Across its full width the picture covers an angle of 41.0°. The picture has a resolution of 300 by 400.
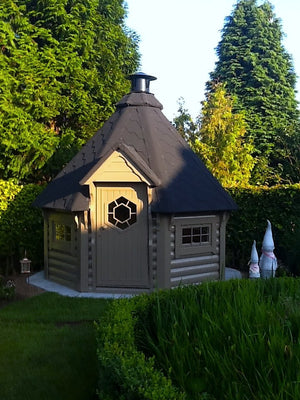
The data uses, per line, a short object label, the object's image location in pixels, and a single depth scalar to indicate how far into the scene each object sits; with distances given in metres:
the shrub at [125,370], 2.87
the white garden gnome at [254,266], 9.52
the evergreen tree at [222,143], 20.48
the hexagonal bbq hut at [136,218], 9.30
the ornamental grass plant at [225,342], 3.16
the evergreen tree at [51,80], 13.41
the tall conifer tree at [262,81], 26.27
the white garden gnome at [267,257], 9.16
